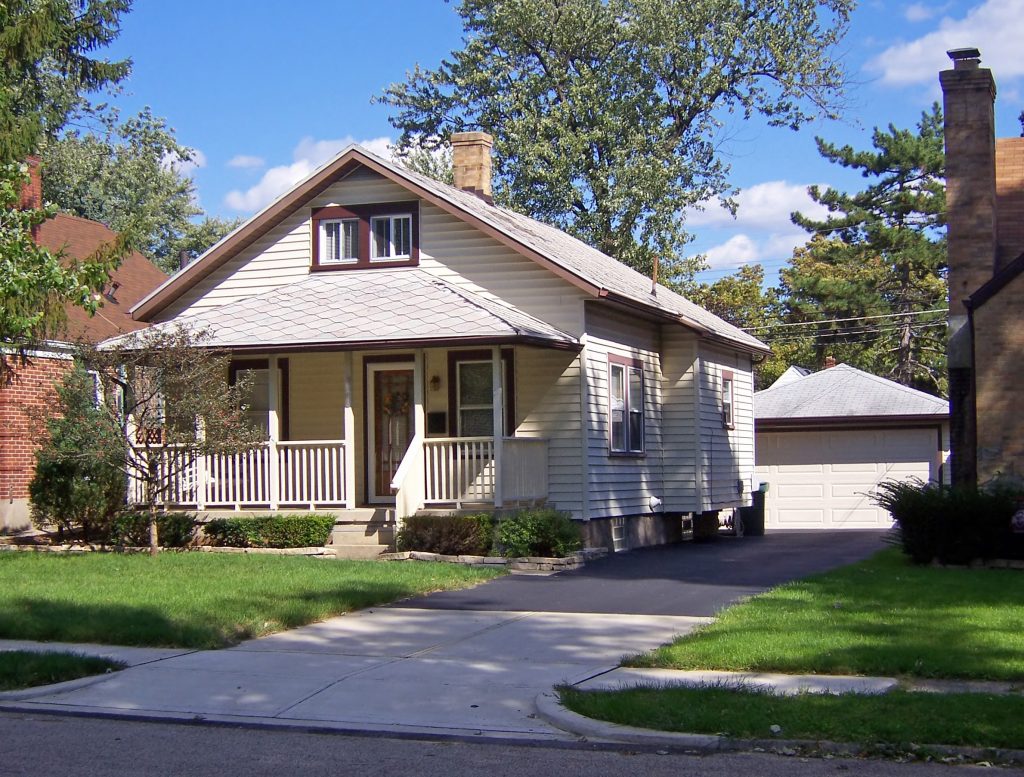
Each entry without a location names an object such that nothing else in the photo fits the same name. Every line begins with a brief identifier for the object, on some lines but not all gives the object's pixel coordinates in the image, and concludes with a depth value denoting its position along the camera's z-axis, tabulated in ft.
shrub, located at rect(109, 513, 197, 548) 62.64
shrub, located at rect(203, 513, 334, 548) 61.82
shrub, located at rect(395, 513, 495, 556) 59.31
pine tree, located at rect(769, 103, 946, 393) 158.40
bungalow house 62.54
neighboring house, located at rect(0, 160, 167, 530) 74.54
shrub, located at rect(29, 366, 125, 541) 60.54
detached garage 100.07
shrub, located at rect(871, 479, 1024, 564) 53.06
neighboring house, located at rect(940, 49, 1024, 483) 59.26
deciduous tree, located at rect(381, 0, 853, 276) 122.21
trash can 90.89
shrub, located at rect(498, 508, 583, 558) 58.70
